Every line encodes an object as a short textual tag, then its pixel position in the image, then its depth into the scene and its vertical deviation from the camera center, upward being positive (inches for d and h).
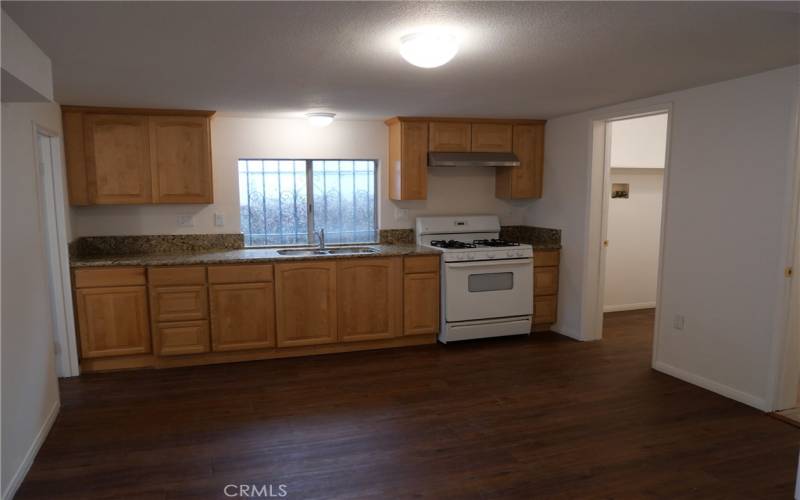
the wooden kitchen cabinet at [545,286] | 194.4 -33.5
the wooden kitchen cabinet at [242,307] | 161.9 -34.6
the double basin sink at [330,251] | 185.5 -19.5
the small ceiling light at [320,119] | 171.0 +25.9
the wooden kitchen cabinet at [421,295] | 180.4 -34.1
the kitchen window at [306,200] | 189.8 -1.2
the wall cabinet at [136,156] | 159.5 +13.0
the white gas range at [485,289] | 180.9 -32.7
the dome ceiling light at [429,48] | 87.3 +25.4
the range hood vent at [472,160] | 188.5 +13.9
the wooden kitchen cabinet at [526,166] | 200.2 +12.1
